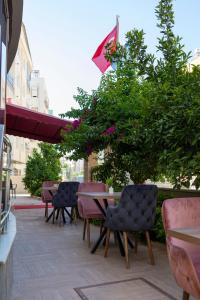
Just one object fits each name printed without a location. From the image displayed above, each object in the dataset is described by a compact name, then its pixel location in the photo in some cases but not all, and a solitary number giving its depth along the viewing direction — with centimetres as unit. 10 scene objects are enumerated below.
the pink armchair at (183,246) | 133
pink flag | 596
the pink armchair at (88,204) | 372
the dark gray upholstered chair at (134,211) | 282
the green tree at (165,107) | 201
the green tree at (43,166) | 961
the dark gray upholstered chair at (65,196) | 505
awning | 530
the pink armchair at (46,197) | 592
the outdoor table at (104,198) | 306
